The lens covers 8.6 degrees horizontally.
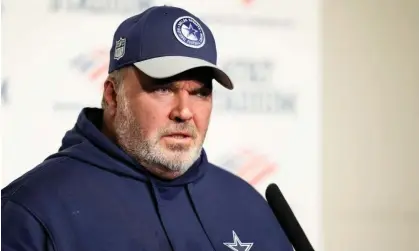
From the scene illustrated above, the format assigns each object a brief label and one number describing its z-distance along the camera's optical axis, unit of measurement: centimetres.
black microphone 392
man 401
